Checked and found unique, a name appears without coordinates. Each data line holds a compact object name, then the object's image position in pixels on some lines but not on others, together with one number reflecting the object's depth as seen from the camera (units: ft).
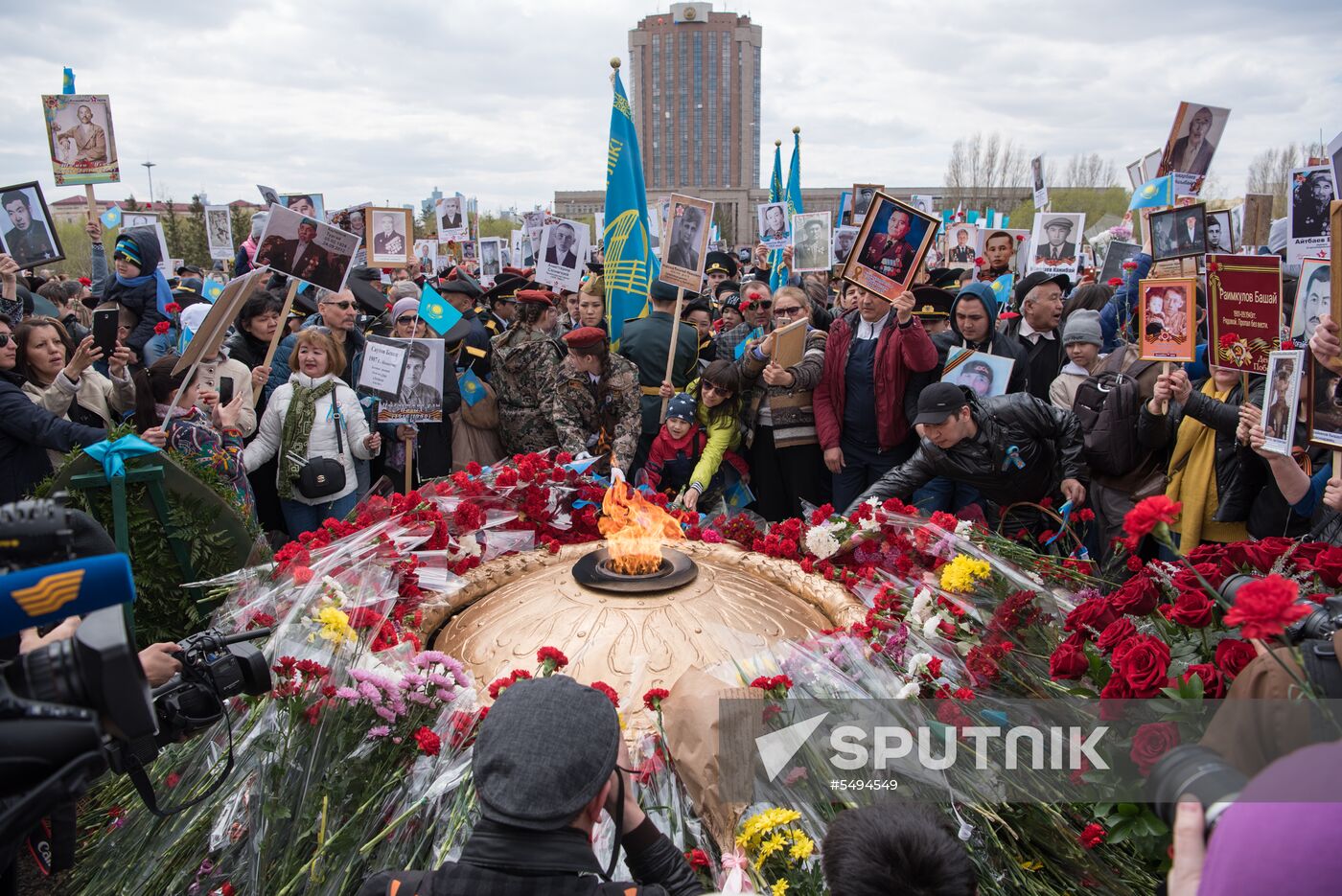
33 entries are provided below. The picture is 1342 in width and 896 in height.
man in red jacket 19.11
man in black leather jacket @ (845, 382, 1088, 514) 14.93
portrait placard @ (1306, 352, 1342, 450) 11.21
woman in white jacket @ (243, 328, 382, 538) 18.51
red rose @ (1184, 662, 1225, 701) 7.50
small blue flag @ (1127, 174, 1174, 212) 26.10
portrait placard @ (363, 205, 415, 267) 34.53
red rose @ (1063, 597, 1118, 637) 8.96
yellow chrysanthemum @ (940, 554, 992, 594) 11.37
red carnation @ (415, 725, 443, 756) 9.09
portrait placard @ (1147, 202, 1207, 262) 17.49
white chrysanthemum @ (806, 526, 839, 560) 13.80
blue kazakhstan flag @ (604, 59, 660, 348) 24.41
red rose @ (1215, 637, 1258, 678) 7.48
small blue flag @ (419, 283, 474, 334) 21.59
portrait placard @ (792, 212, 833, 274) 35.42
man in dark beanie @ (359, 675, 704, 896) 5.60
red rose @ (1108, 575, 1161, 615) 8.85
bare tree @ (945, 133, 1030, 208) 160.86
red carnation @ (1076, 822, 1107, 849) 7.57
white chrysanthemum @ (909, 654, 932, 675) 9.75
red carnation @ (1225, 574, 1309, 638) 5.33
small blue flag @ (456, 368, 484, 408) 23.27
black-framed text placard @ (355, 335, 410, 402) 19.99
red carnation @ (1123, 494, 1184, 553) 6.84
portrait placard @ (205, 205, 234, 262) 48.73
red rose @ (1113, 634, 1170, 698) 7.64
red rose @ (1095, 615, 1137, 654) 8.30
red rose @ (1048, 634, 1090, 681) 8.44
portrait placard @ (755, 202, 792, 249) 44.04
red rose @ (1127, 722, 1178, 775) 7.15
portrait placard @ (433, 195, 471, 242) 50.24
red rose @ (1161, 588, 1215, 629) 8.00
